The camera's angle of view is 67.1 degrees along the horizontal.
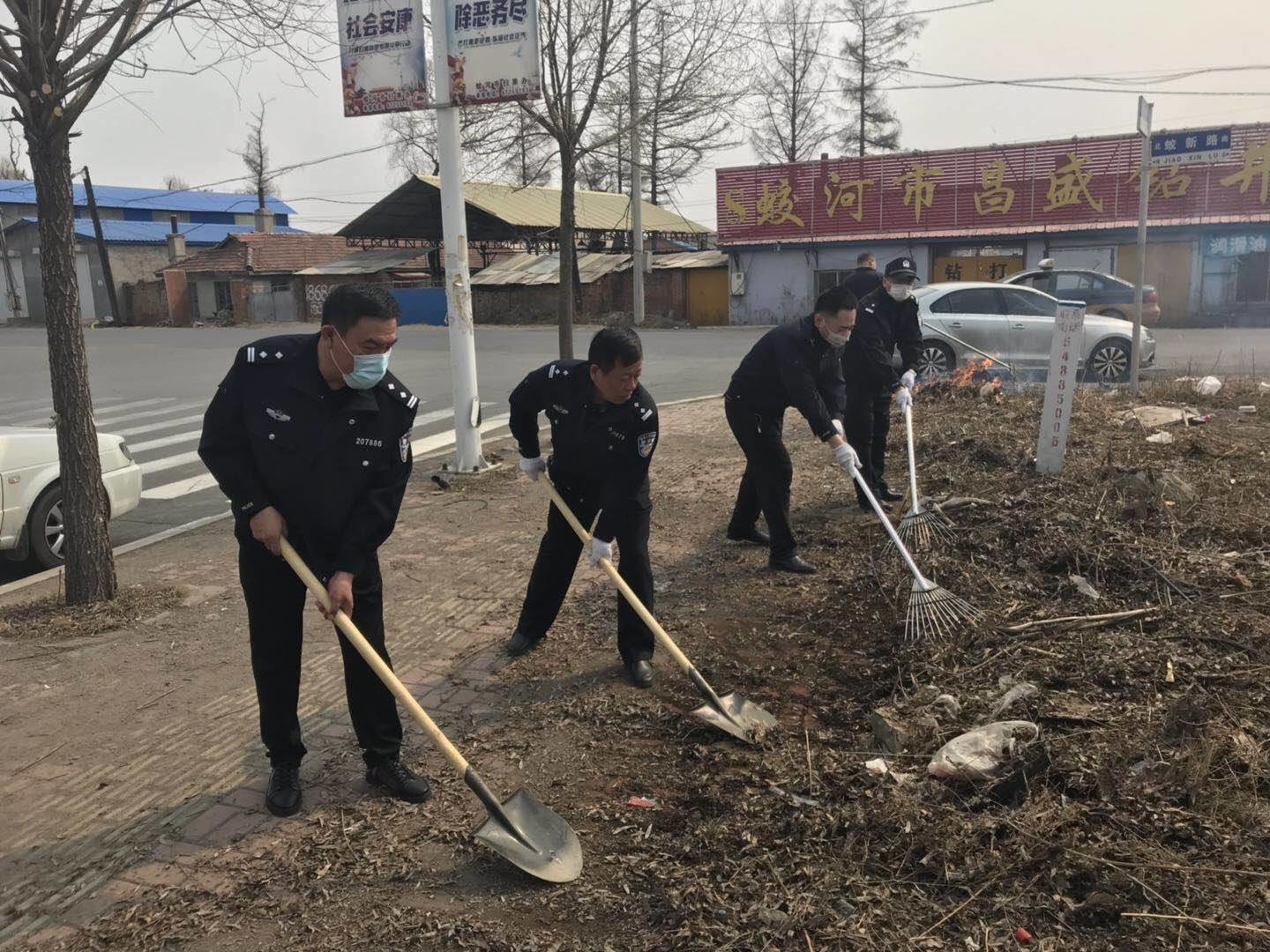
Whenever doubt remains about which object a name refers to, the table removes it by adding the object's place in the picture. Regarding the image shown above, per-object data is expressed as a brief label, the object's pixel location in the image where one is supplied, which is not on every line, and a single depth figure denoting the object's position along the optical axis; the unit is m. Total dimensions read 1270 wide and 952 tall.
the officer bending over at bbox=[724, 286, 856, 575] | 5.52
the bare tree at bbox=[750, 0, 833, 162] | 38.34
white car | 6.20
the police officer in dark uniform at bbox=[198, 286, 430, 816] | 3.14
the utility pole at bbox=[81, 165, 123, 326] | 41.41
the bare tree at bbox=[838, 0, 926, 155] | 36.69
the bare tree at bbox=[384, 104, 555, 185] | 10.19
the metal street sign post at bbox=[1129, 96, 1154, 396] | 10.02
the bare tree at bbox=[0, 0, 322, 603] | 4.85
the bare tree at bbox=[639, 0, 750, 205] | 10.09
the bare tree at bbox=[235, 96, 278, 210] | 59.78
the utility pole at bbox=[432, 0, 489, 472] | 7.93
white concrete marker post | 6.65
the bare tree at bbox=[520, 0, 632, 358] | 9.46
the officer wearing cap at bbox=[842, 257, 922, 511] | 7.05
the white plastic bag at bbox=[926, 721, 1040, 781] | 3.17
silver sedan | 12.94
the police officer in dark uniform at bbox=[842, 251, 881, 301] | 8.52
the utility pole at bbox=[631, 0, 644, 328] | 26.94
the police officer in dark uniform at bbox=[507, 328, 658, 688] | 4.03
